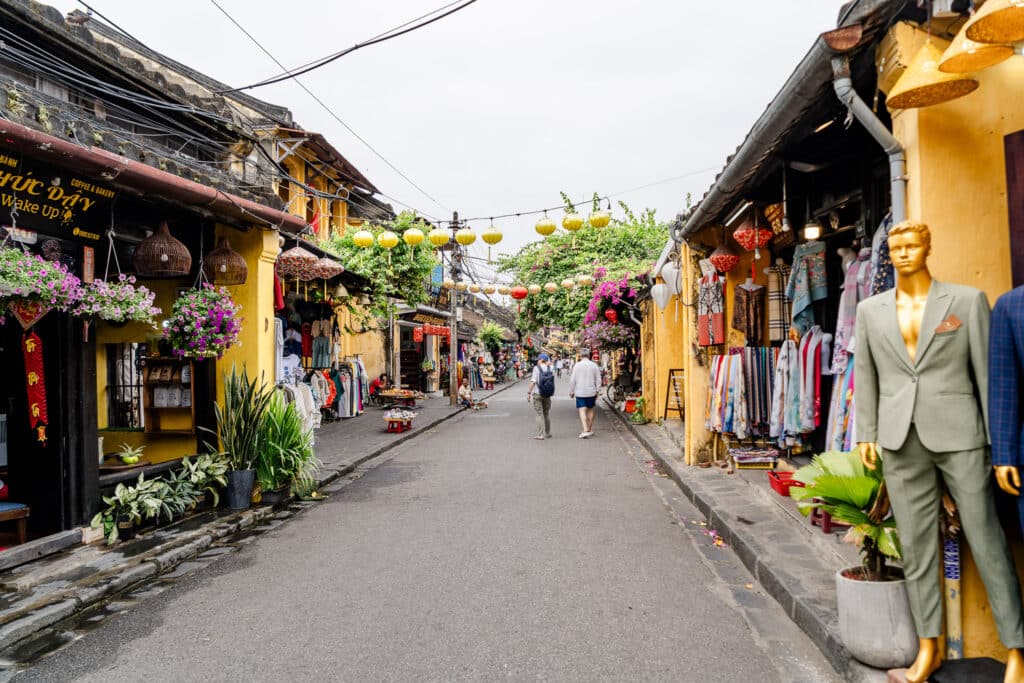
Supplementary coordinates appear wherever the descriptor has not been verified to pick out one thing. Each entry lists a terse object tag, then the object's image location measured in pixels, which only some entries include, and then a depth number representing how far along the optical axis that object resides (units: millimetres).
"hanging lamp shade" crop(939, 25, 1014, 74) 2887
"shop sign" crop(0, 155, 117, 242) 5277
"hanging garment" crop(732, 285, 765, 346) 8961
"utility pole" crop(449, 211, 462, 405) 22766
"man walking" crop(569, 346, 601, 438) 14688
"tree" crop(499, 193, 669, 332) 21828
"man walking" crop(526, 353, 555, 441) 14312
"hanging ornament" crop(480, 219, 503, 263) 11523
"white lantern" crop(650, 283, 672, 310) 13039
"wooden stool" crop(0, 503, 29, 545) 5879
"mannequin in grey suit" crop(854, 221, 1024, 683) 3012
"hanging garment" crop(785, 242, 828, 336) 6852
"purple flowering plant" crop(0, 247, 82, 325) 4828
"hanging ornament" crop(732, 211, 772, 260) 7793
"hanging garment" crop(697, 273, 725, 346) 9477
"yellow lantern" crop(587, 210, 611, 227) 10656
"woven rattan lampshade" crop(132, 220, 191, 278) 6598
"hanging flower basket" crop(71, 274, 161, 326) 5621
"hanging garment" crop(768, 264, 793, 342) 8242
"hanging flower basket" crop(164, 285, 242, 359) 7016
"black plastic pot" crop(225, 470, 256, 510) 7719
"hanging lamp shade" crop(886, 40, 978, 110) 3123
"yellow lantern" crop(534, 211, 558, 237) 11070
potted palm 3330
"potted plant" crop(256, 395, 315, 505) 8086
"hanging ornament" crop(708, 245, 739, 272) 9062
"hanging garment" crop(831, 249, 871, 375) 5562
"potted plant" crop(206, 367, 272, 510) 7754
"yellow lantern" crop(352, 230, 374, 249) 12188
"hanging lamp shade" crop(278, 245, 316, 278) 10062
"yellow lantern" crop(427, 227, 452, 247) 11281
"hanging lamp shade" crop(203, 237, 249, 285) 7723
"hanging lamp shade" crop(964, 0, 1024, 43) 2662
